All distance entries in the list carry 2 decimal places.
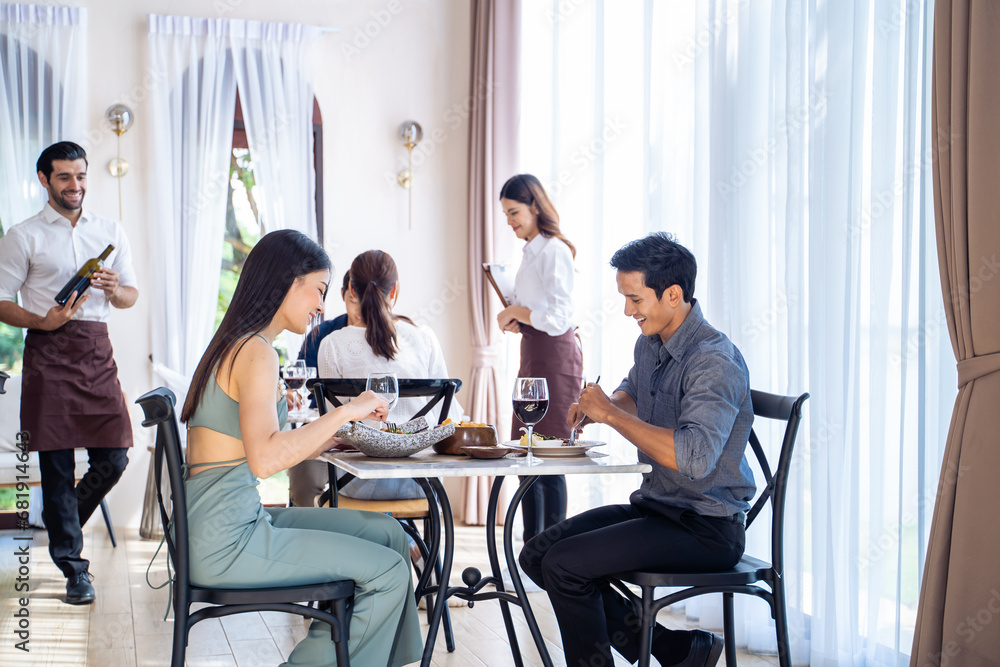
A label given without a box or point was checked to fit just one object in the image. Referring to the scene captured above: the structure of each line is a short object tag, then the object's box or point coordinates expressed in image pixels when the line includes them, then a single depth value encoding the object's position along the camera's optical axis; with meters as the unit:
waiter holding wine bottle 3.39
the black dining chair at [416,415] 2.52
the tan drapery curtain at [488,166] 4.73
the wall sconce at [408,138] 5.02
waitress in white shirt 3.51
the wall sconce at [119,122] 4.64
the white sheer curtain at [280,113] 4.88
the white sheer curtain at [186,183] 4.71
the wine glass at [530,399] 1.88
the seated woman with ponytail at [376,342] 2.97
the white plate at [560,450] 1.92
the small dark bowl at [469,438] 1.90
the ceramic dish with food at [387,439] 1.84
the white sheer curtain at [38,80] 4.54
